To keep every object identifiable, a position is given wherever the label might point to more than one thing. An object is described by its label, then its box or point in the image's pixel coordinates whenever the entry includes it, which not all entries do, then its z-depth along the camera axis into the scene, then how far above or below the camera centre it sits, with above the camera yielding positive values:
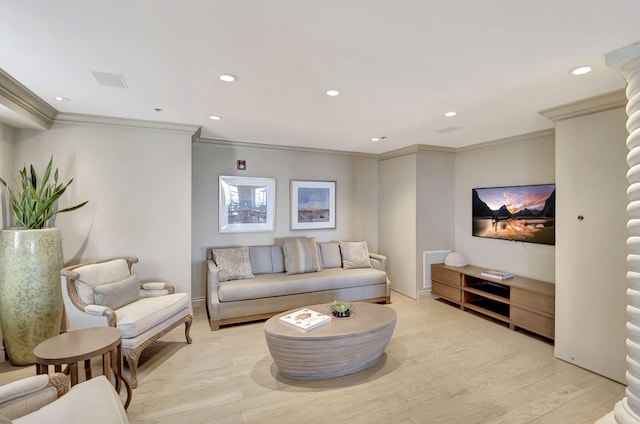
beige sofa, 3.76 -0.88
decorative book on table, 2.63 -0.96
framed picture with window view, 4.55 +0.14
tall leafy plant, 2.81 +0.15
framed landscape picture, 5.01 +0.15
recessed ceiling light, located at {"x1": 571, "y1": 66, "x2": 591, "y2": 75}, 2.12 +1.00
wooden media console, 3.35 -1.06
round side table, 1.88 -0.87
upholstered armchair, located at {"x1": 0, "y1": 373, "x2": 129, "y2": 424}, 1.40 -0.92
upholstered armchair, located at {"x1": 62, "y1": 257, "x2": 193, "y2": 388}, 2.54 -0.85
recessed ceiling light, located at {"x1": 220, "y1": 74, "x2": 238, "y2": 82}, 2.26 +1.01
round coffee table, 2.49 -1.11
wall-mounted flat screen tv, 3.77 -0.01
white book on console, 3.94 -0.81
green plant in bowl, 2.93 -0.92
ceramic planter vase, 2.65 -0.66
